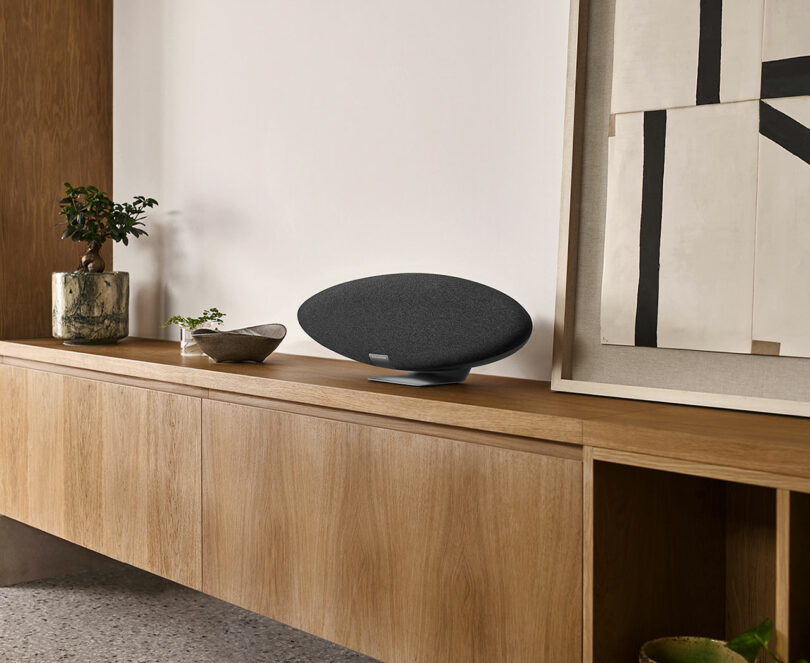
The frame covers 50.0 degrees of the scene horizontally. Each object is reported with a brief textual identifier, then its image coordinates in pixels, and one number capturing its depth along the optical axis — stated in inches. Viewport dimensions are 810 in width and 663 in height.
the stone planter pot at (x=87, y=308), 84.6
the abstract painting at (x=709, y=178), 46.0
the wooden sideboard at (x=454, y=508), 42.5
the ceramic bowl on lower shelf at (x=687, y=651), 43.9
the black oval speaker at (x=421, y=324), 53.1
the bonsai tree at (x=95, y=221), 88.0
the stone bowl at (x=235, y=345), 67.1
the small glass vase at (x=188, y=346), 75.9
